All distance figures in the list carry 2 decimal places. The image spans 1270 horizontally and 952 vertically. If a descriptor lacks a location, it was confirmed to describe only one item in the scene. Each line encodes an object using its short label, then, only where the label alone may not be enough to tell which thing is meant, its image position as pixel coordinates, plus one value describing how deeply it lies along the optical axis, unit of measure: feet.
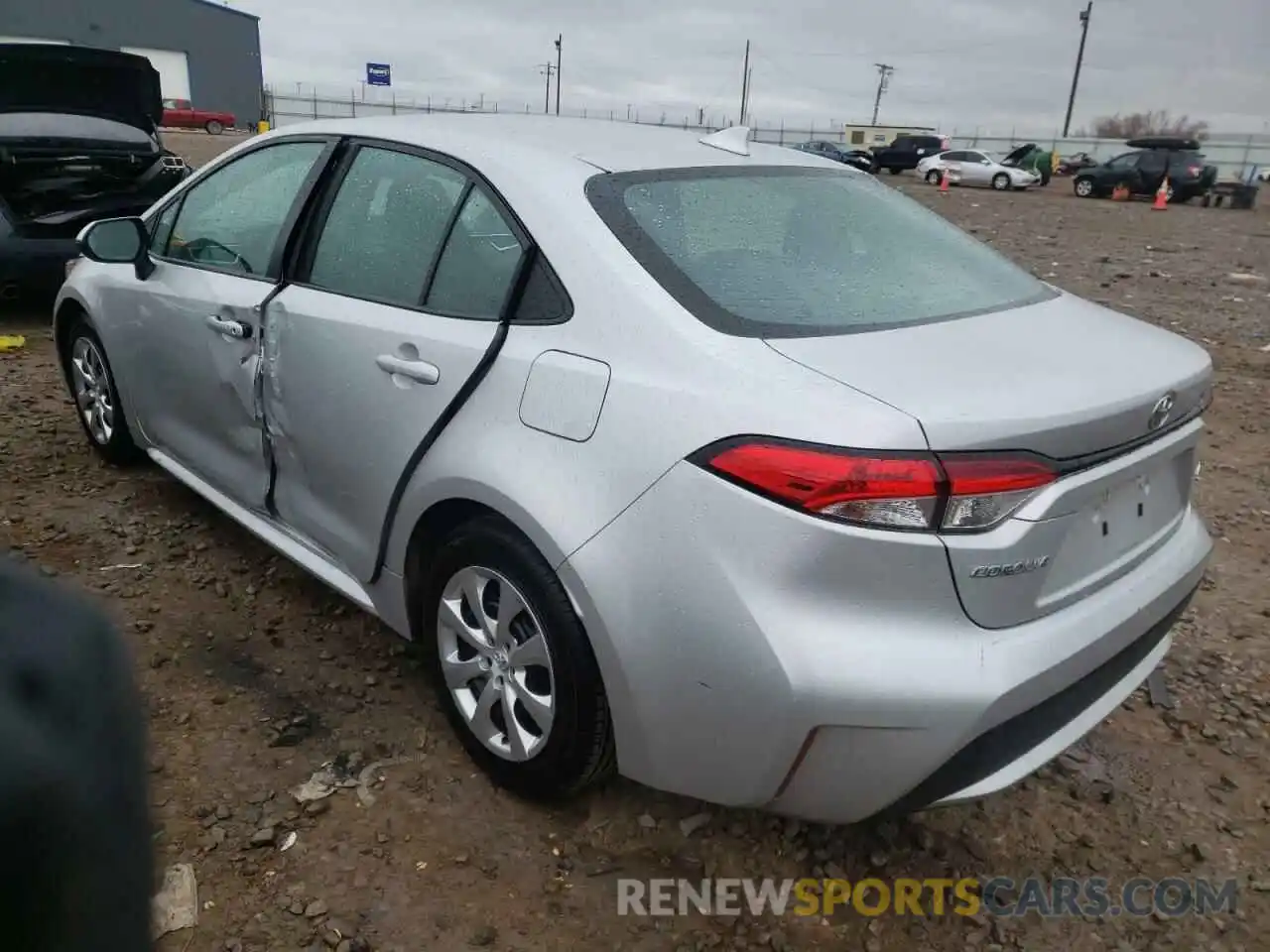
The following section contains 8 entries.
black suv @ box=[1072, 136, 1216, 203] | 82.99
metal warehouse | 151.43
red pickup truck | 139.03
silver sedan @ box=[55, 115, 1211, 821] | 5.59
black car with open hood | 21.07
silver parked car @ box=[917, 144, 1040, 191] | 97.45
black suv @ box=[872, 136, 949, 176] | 120.06
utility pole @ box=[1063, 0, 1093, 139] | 167.73
